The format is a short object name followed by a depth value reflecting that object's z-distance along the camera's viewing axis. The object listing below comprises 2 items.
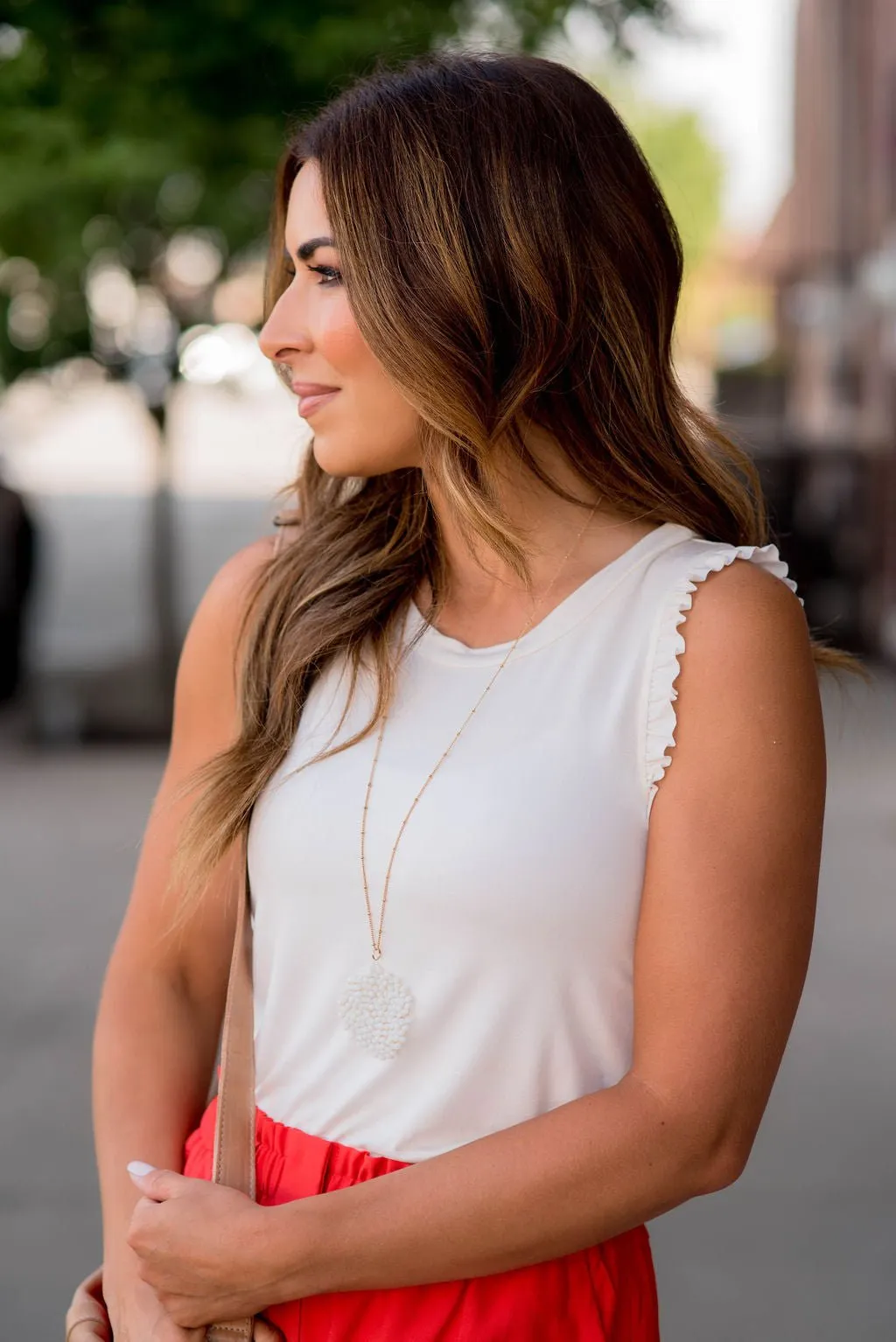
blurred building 12.84
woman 2.15
